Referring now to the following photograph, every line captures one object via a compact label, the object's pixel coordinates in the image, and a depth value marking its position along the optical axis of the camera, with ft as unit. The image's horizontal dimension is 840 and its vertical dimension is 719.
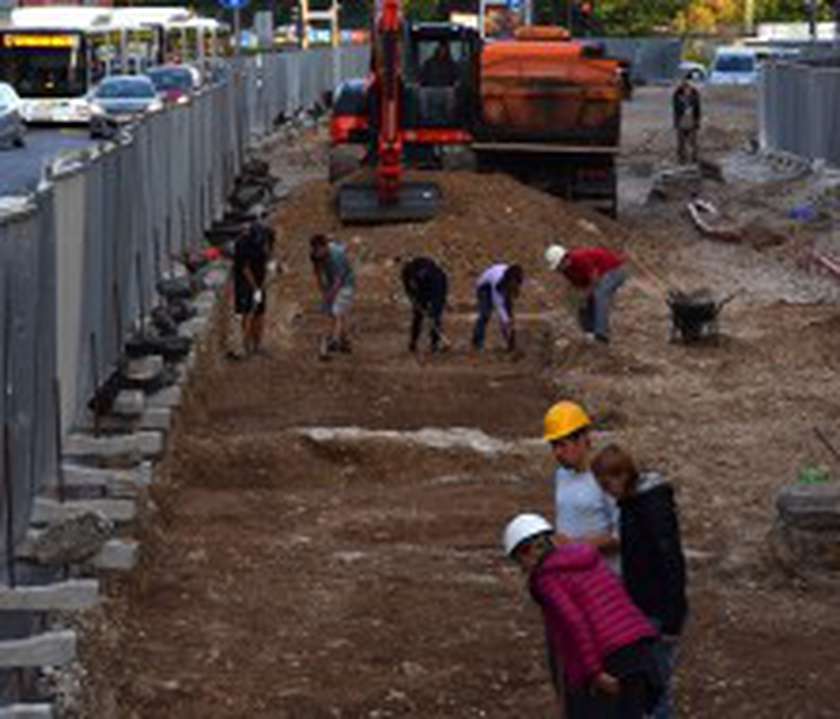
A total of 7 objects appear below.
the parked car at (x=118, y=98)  190.49
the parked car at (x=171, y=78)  208.44
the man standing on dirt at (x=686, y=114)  175.22
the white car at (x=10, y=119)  178.91
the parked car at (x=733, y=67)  296.71
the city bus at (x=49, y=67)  212.84
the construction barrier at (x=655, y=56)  357.61
